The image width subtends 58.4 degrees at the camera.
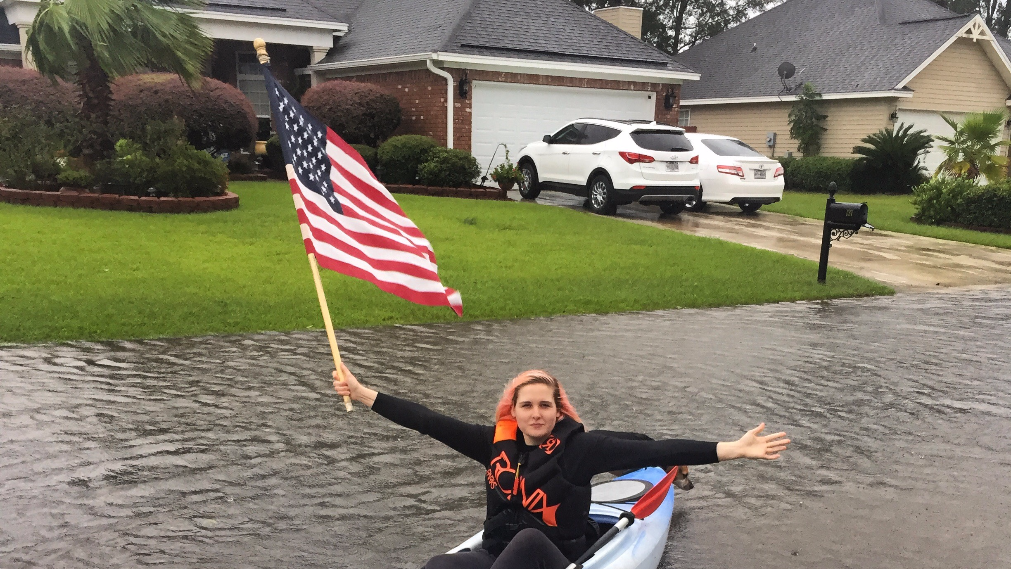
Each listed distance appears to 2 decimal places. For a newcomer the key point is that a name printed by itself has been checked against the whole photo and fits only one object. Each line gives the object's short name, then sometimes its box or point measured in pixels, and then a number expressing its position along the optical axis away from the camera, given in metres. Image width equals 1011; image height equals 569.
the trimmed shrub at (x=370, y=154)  19.34
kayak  3.62
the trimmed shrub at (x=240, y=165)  20.88
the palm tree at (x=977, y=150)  18.95
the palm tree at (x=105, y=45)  14.19
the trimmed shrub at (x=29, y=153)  14.94
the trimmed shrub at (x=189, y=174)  14.54
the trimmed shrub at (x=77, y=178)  14.85
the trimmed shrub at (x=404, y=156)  18.84
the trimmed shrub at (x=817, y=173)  24.81
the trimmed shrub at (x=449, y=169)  18.48
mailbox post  10.58
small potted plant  18.36
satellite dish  27.98
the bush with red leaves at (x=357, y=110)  20.11
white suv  16.19
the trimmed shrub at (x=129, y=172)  14.50
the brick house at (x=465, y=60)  20.25
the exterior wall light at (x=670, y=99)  22.56
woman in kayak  3.38
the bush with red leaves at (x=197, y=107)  18.64
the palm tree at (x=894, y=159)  23.92
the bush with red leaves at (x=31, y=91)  19.36
